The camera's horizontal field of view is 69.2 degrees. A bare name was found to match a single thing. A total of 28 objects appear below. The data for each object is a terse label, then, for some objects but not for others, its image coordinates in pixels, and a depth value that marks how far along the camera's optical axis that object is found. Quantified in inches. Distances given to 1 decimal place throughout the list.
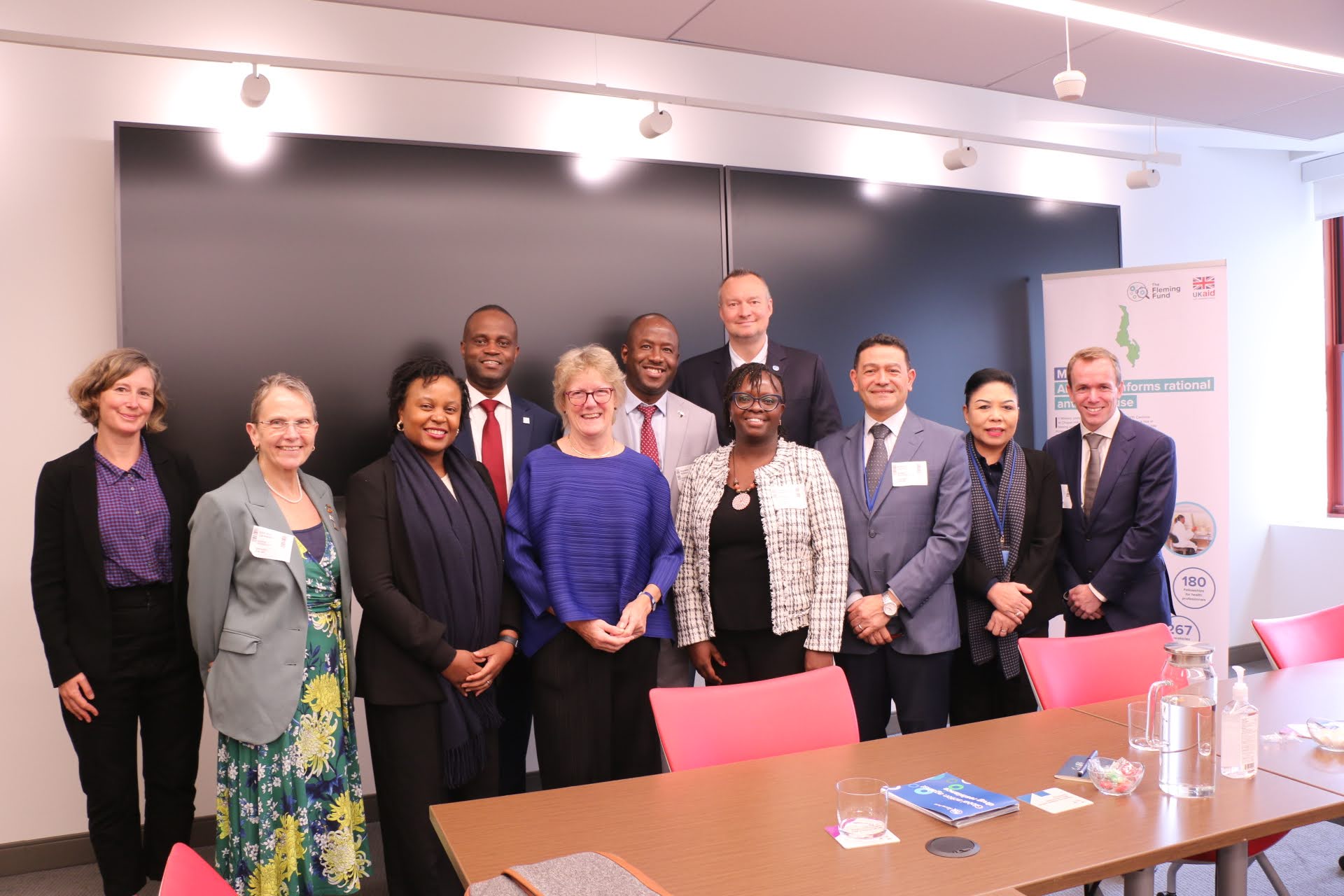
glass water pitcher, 76.9
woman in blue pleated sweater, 118.8
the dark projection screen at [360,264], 146.0
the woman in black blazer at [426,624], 114.0
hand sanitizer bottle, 79.0
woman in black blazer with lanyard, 135.0
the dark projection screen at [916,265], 186.4
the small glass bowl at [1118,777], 76.5
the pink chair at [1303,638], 123.6
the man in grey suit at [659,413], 146.2
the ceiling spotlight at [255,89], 145.4
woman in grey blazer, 110.2
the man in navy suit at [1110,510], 145.6
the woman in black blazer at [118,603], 118.8
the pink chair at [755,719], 91.1
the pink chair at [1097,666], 107.4
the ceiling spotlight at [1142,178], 219.3
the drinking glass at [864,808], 69.1
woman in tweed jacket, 123.6
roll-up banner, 203.3
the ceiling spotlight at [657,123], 169.9
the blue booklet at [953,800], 72.0
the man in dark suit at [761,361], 151.9
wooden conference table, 64.1
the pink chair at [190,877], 52.2
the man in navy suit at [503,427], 137.9
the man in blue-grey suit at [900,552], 127.6
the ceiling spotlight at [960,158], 199.3
